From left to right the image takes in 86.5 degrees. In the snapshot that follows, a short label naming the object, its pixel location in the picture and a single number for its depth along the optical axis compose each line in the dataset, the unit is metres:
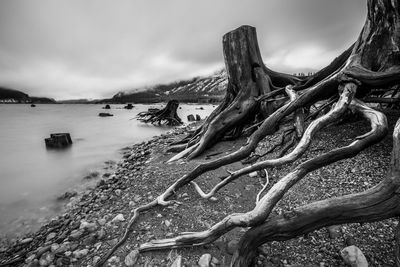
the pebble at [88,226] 2.87
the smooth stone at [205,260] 2.04
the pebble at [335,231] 2.16
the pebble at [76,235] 2.75
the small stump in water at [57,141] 10.20
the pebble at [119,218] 2.97
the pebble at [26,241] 3.01
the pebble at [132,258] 2.17
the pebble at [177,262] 2.04
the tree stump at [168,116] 18.38
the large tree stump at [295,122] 1.69
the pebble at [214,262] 2.07
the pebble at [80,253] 2.40
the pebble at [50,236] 2.94
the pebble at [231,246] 2.19
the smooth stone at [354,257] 1.78
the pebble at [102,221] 2.99
